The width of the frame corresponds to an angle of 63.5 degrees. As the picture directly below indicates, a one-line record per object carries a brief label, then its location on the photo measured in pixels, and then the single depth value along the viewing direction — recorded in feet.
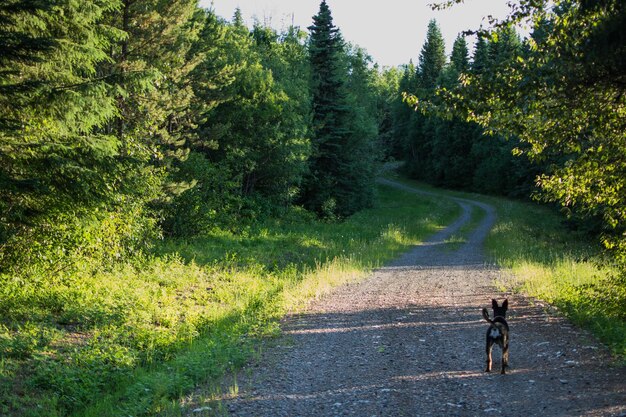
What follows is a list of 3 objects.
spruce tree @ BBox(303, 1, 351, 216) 124.77
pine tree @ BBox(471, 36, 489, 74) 200.95
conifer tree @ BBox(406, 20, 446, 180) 270.05
